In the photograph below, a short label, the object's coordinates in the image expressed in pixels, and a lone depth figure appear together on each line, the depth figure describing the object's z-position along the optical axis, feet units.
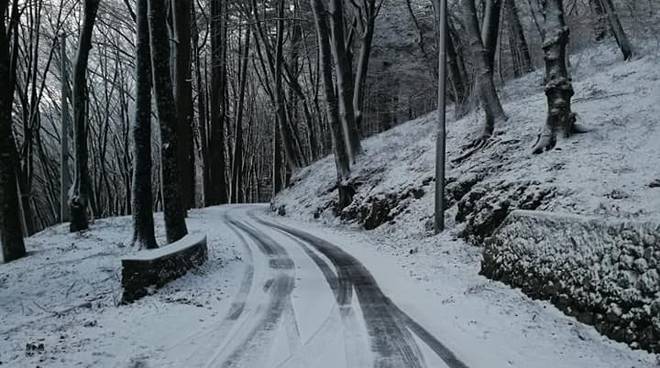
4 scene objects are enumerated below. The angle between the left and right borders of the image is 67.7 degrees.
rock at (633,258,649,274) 15.83
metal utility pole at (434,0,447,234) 39.55
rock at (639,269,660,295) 15.29
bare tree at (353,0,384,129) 74.59
